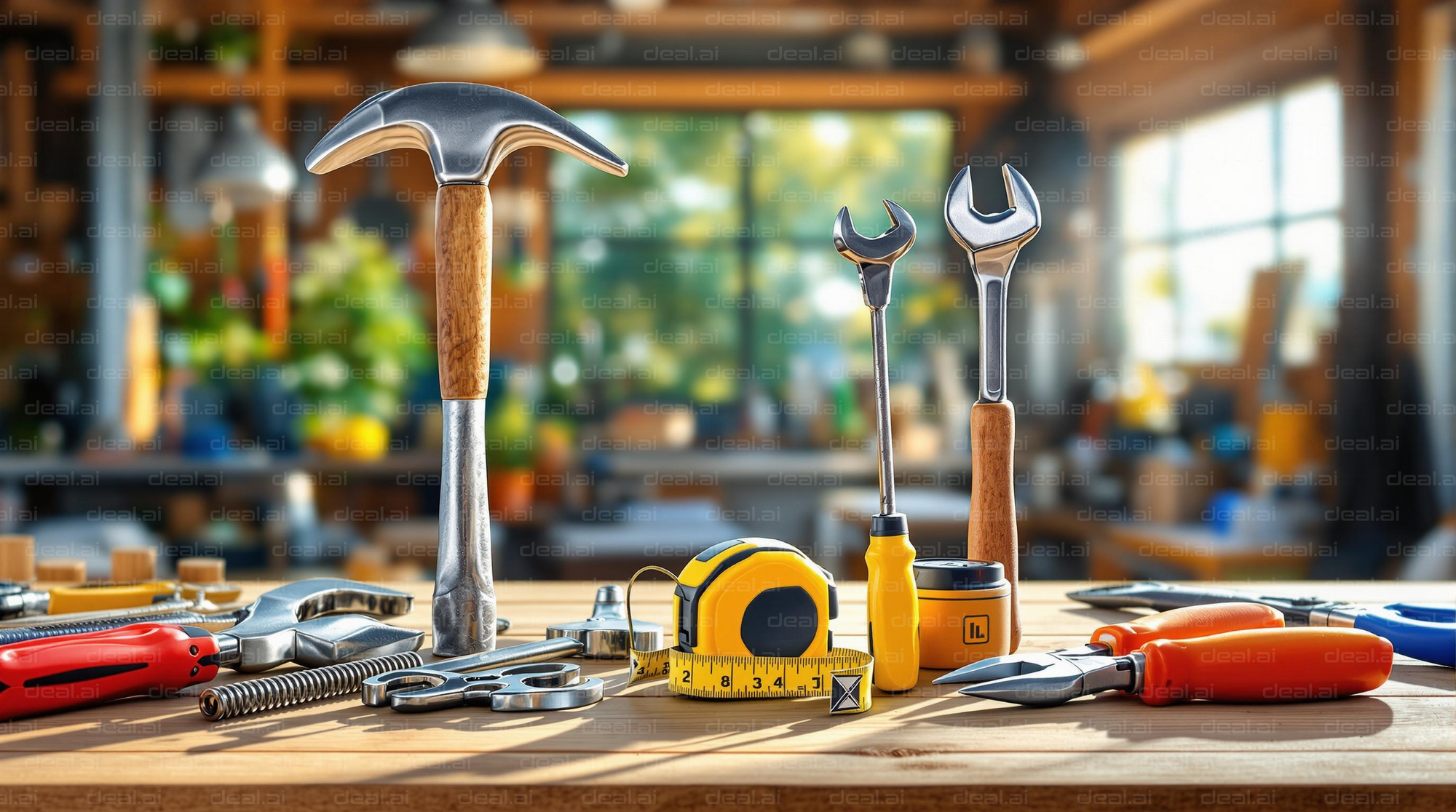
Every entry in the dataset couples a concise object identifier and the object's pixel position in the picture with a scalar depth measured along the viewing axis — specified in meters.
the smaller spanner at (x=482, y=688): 0.66
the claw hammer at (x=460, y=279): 0.76
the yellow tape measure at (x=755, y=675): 0.68
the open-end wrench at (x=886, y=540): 0.70
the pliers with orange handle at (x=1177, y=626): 0.74
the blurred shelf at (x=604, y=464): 3.44
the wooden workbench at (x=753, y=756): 0.53
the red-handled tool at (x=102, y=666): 0.63
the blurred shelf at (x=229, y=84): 4.49
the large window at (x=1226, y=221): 3.47
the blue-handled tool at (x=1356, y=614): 0.77
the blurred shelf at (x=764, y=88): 4.95
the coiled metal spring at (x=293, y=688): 0.64
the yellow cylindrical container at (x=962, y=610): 0.74
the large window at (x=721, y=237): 5.14
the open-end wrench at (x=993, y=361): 0.75
